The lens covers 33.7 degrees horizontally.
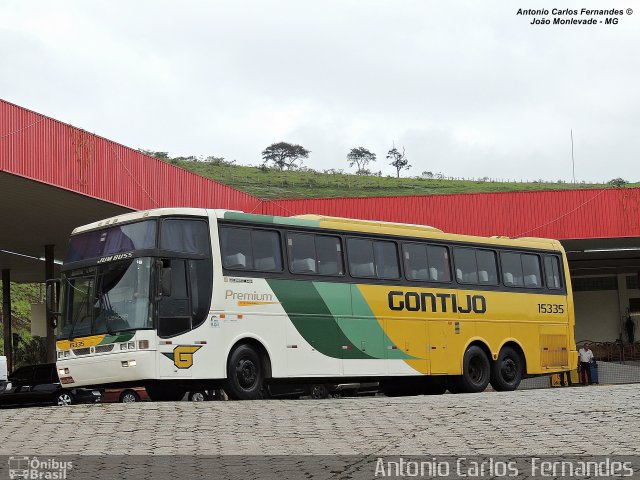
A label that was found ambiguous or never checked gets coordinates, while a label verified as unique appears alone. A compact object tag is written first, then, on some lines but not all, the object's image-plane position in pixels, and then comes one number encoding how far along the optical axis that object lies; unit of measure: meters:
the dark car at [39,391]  25.84
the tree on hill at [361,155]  136.62
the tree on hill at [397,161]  125.50
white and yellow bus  17.23
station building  24.77
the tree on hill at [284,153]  134.38
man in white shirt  32.06
